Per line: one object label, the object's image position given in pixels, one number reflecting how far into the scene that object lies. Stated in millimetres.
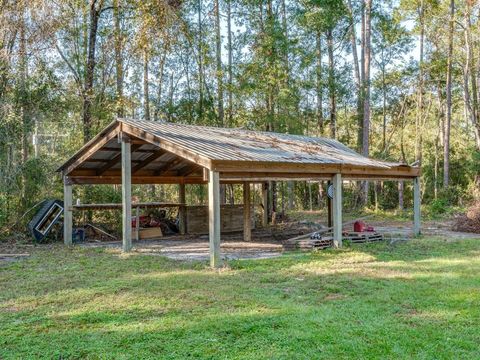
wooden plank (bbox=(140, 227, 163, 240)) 12702
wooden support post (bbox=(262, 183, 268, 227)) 14790
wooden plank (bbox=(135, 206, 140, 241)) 12302
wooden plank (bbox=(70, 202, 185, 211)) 11508
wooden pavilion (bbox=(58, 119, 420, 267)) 8250
